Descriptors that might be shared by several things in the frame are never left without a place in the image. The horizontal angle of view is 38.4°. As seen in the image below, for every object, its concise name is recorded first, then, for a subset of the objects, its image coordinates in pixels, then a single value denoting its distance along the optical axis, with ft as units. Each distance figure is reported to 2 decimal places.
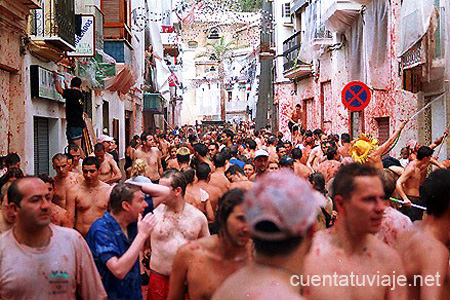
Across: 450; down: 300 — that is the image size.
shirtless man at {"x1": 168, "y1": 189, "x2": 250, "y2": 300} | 11.42
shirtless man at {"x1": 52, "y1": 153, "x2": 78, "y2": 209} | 25.66
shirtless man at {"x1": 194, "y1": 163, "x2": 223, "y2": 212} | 24.98
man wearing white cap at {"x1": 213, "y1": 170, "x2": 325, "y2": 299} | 8.06
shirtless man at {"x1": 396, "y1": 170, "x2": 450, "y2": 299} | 12.11
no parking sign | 42.45
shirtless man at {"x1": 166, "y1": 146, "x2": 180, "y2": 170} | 36.60
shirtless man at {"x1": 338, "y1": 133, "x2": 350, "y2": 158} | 40.75
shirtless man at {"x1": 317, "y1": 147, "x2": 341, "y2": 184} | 31.99
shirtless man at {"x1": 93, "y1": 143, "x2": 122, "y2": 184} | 34.27
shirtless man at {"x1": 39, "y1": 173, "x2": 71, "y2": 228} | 20.51
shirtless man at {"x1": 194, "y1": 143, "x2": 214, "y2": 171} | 33.65
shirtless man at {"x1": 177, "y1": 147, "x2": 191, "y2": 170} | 31.19
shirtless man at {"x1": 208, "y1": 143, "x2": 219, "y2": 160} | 40.77
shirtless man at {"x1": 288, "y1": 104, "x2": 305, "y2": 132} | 81.05
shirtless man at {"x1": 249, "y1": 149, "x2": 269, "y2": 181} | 29.96
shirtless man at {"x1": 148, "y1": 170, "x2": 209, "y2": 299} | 17.39
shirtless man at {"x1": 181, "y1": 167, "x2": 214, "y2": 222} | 22.76
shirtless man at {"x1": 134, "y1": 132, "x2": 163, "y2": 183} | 42.27
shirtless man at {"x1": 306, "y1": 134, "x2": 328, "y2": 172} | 39.22
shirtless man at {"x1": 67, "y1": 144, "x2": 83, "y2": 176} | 31.65
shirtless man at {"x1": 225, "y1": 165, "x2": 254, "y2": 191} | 26.06
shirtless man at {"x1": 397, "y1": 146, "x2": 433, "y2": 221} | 29.81
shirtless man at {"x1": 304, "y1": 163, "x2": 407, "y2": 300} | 11.20
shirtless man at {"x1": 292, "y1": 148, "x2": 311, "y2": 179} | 31.28
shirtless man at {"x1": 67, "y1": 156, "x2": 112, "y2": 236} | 22.90
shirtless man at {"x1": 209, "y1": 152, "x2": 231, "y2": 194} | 26.84
